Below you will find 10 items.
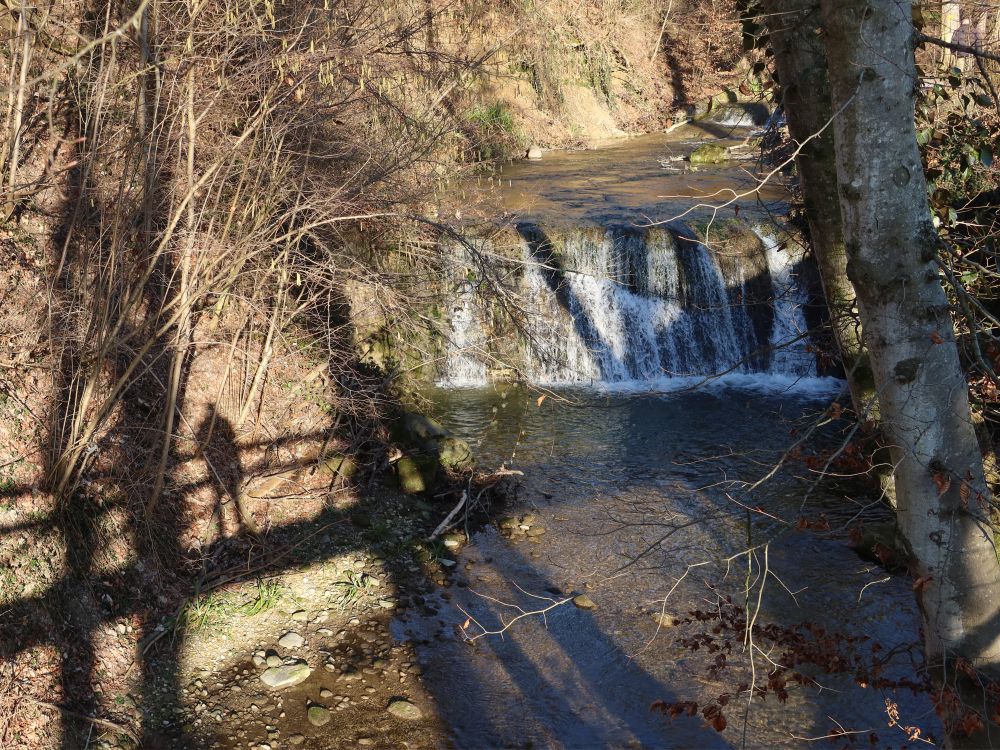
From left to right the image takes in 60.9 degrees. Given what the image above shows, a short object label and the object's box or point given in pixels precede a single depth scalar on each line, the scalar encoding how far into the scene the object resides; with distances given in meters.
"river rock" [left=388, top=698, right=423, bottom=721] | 5.39
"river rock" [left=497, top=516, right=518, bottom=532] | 7.81
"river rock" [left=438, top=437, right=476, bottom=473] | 8.40
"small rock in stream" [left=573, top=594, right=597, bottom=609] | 6.65
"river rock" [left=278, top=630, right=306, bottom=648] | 5.95
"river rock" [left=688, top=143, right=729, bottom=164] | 17.44
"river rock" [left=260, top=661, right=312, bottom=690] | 5.57
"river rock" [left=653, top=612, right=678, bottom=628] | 6.38
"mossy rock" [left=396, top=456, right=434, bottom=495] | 8.12
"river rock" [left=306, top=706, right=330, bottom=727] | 5.29
